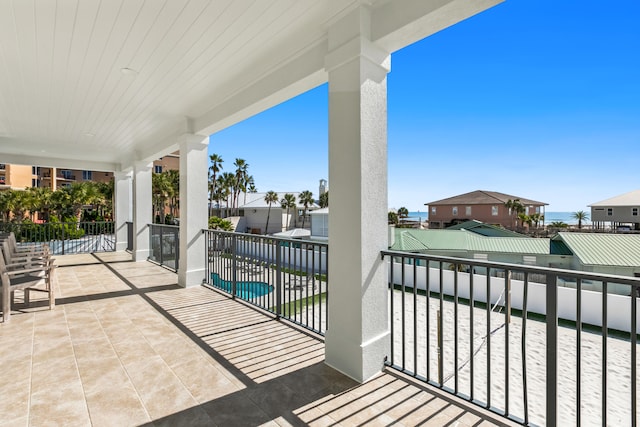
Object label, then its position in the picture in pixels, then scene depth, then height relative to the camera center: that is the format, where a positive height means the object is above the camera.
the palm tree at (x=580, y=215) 42.38 -0.73
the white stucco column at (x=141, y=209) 7.62 +0.05
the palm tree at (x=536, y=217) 35.59 -0.88
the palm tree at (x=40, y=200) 23.67 +0.86
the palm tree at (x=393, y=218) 43.50 -1.10
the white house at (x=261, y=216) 32.78 -0.58
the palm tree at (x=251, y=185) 35.38 +3.03
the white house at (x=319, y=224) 22.92 -1.05
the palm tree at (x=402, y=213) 48.81 -0.45
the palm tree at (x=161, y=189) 24.91 +1.78
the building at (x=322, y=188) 43.72 +3.28
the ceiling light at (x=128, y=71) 3.37 +1.56
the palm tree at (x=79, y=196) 23.55 +1.17
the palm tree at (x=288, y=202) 34.47 +0.99
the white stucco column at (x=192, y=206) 5.07 +0.08
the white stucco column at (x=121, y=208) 9.46 +0.09
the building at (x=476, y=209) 36.25 +0.12
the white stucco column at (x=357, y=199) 2.26 +0.09
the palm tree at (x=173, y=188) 25.41 +1.88
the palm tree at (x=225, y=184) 32.38 +2.78
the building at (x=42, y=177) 35.78 +4.28
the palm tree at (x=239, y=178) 33.19 +3.62
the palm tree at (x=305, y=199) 37.06 +1.38
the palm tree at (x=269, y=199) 32.89 +1.27
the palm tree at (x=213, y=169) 31.30 +4.29
